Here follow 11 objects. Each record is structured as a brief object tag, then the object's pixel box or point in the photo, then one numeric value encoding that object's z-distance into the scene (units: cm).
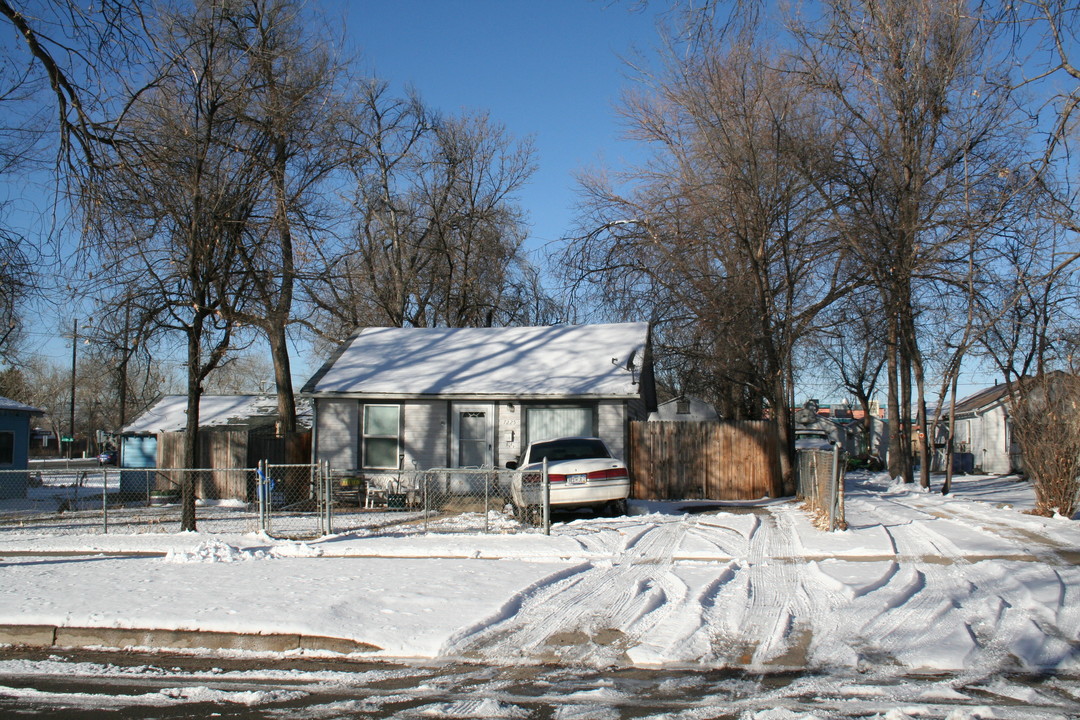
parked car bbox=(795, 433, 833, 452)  4609
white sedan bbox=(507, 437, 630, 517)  1495
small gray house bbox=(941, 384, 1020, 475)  3419
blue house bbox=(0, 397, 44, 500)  2645
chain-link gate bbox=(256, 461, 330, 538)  1368
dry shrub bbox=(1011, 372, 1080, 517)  1316
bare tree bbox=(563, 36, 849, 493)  2027
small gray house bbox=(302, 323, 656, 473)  1978
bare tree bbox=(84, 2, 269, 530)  1185
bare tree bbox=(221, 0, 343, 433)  1426
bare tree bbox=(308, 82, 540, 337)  3325
